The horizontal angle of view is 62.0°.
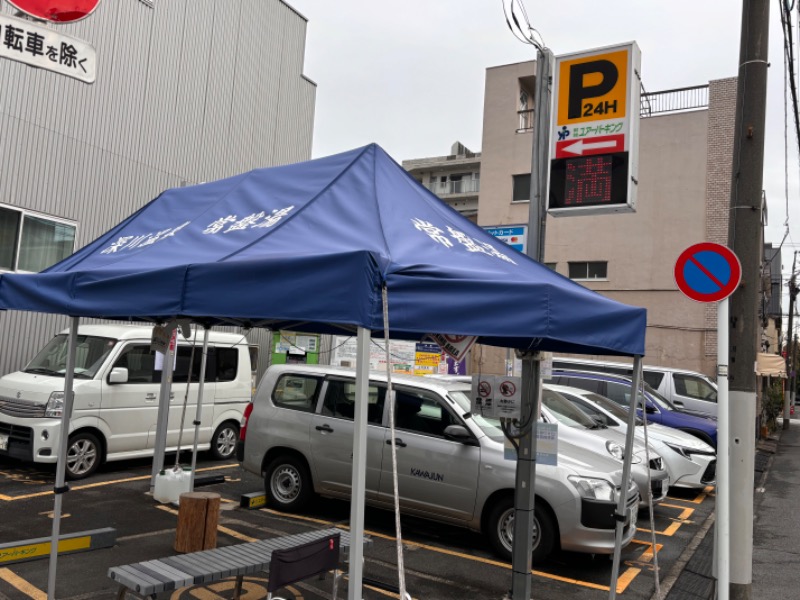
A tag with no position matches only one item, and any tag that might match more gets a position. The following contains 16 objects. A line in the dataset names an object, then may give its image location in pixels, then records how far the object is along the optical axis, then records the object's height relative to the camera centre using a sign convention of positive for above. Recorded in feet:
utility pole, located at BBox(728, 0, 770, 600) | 17.92 +3.41
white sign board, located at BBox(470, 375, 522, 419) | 15.87 -0.76
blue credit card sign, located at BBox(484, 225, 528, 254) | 27.84 +5.60
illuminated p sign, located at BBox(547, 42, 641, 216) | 17.15 +6.22
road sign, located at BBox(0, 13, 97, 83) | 14.46 +6.29
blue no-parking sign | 16.28 +2.68
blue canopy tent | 10.98 +1.48
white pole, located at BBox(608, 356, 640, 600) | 15.53 -2.29
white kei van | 29.22 -2.96
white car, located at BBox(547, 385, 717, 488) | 34.04 -3.66
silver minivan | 20.75 -3.51
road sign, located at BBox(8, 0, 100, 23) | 15.55 +7.80
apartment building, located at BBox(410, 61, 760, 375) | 68.39 +15.80
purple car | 42.57 -1.65
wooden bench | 13.52 -4.91
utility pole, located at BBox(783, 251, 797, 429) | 101.01 +2.79
